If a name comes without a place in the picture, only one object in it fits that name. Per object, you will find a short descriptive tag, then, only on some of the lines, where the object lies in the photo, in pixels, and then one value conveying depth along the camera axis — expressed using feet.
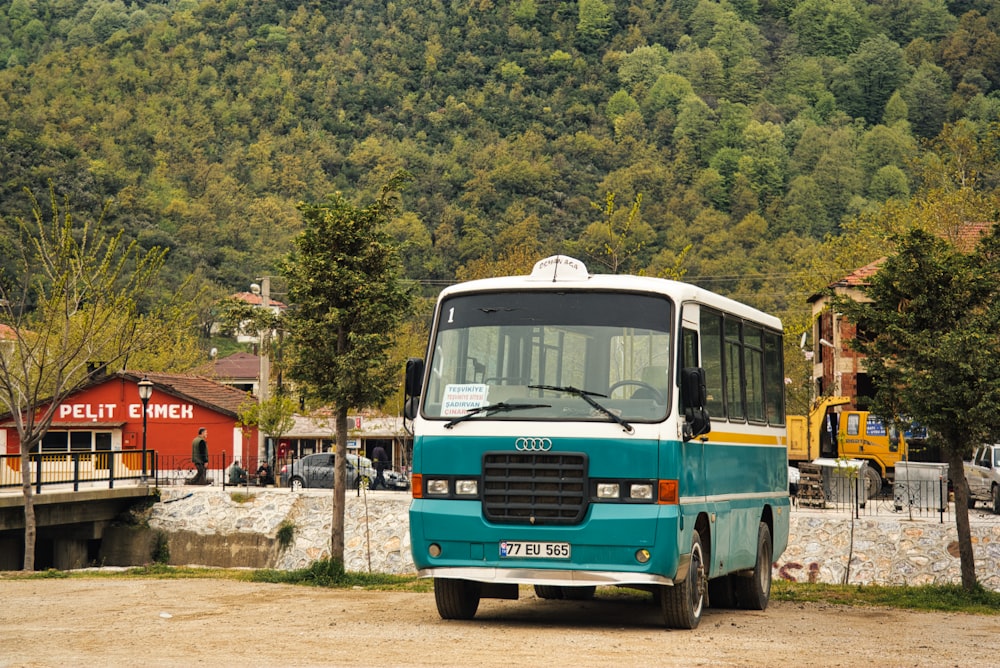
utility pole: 171.94
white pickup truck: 116.47
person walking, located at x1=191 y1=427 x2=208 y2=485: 138.10
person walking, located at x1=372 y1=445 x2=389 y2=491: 163.02
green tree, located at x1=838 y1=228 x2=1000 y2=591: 59.31
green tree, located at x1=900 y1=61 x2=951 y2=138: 576.61
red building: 191.83
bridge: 111.14
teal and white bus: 40.52
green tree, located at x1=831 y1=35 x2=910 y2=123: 612.70
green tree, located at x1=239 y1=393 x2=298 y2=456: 169.48
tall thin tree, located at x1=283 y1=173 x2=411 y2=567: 70.85
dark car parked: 158.92
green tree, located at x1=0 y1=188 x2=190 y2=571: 94.02
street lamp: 138.51
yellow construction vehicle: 139.54
